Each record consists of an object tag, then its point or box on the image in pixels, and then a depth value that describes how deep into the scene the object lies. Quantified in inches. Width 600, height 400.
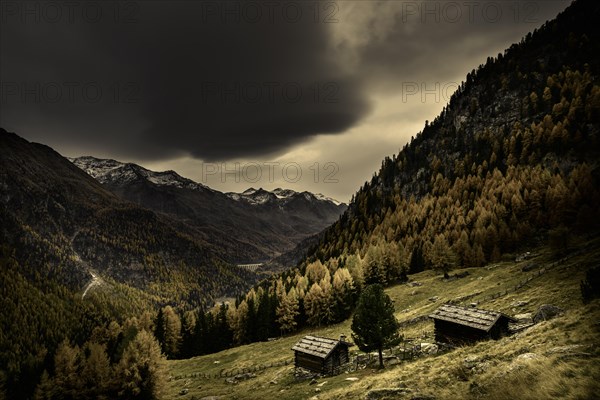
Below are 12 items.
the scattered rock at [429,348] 1430.5
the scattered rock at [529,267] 2453.9
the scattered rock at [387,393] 779.4
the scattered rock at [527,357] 690.2
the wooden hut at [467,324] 1293.1
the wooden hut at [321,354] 1699.1
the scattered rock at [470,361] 833.8
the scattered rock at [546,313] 1254.9
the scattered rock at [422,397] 687.1
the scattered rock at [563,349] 662.2
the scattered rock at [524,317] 1418.6
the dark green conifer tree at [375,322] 1391.5
